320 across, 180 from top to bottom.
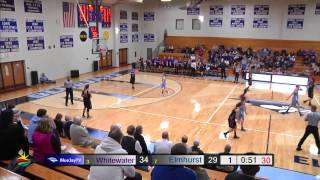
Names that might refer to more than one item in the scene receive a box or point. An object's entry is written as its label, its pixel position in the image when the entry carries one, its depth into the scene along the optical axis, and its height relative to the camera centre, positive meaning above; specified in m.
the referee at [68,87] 15.00 -2.11
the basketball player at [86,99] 13.04 -2.36
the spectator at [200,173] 4.51 -2.00
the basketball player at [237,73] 21.88 -1.91
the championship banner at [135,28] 30.65 +2.13
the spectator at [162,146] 6.79 -2.37
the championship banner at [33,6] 19.00 +2.79
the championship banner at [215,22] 30.19 +2.75
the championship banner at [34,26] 19.34 +1.48
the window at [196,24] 31.42 +2.62
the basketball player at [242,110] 11.14 -2.48
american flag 22.05 +2.56
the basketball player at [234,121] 10.75 -2.76
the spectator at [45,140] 5.23 -1.70
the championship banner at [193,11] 31.04 +4.02
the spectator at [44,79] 20.62 -2.31
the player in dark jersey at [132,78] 19.09 -2.04
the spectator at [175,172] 3.63 -1.60
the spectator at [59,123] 8.86 -2.39
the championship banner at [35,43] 19.61 +0.28
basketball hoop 22.41 +0.03
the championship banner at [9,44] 17.73 +0.17
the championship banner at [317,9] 26.02 +3.55
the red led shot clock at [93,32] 24.94 +1.34
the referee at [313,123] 9.13 -2.43
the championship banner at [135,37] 30.90 +1.09
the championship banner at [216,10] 29.87 +4.02
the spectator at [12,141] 5.46 -1.84
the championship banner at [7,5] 17.45 +2.58
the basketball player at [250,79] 20.70 -2.24
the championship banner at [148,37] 32.28 +1.19
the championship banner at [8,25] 17.59 +1.38
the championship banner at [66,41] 22.19 +0.48
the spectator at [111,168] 3.87 -1.64
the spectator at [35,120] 7.04 -1.80
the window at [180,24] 32.16 +2.68
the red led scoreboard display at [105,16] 25.89 +2.84
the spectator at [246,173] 3.61 -1.59
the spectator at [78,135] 7.82 -2.40
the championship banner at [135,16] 30.18 +3.41
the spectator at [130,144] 5.67 -1.94
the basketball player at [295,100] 13.85 -2.55
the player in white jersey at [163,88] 17.76 -2.63
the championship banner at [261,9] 28.12 +3.85
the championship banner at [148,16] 31.80 +3.51
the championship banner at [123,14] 28.48 +3.33
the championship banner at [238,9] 28.94 +3.92
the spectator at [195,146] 7.07 -2.46
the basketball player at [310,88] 15.60 -2.17
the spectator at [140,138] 6.96 -2.20
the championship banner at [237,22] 29.32 +2.66
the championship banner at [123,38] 29.07 +0.97
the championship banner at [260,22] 28.50 +2.57
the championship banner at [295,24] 27.16 +2.35
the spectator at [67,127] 8.90 -2.47
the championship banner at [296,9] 26.71 +3.72
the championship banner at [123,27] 28.74 +2.08
